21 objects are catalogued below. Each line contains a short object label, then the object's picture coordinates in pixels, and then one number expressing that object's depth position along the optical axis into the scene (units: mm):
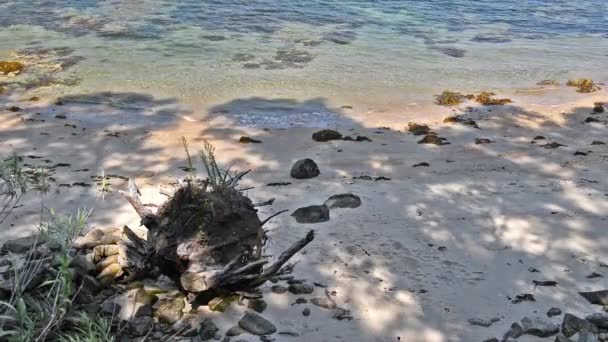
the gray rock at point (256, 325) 3684
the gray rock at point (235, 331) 3659
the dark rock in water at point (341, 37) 14835
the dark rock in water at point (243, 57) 12895
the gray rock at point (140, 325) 3607
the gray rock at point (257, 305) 3922
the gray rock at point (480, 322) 3850
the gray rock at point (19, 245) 4500
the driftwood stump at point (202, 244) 3949
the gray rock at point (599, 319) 3752
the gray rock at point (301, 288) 4152
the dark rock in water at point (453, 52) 14148
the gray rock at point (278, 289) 4129
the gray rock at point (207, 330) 3633
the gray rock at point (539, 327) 3715
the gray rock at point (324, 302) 3994
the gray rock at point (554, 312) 3932
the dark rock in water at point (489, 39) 15609
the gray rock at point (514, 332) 3697
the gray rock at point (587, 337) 3564
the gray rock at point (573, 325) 3703
